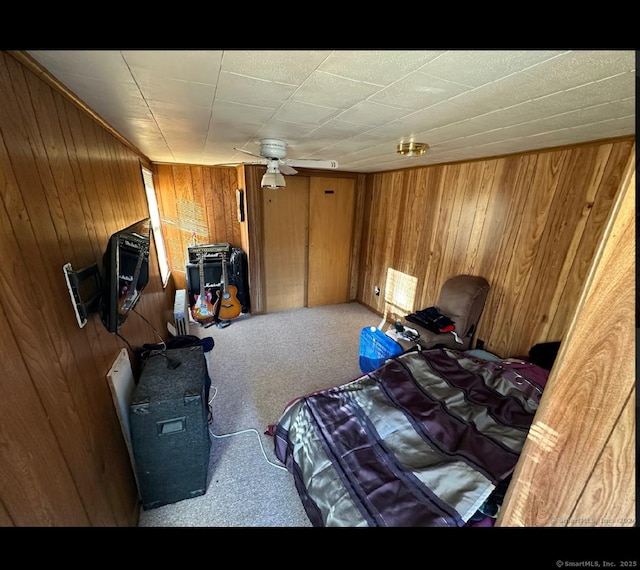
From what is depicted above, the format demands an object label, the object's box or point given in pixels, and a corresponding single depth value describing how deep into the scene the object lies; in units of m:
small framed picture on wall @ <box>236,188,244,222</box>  3.63
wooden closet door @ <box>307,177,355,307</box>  3.91
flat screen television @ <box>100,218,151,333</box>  1.13
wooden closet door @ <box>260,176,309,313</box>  3.68
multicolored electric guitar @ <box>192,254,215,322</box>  3.59
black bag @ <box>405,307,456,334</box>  2.50
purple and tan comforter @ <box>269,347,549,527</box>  1.08
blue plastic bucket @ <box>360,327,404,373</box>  2.43
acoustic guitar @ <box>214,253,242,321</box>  3.65
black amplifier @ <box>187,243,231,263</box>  3.64
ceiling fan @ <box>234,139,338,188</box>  1.87
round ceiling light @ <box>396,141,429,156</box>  1.88
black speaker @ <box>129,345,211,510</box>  1.33
